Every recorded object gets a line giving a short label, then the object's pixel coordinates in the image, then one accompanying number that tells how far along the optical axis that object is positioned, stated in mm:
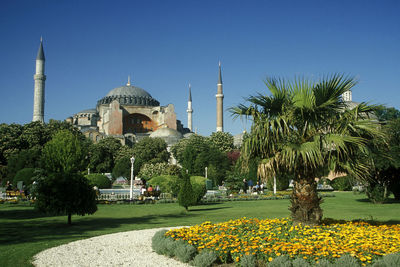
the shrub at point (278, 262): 5488
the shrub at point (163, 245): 6906
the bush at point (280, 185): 30605
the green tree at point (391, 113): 60362
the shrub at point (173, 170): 39906
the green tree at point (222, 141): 54625
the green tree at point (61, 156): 27984
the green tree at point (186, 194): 15377
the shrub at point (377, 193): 18156
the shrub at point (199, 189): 18109
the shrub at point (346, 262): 5191
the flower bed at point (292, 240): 5605
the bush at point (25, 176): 26791
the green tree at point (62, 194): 10922
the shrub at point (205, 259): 6137
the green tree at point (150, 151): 52594
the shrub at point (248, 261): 5745
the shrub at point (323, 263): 5266
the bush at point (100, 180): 30938
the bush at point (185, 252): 6492
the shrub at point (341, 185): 33541
